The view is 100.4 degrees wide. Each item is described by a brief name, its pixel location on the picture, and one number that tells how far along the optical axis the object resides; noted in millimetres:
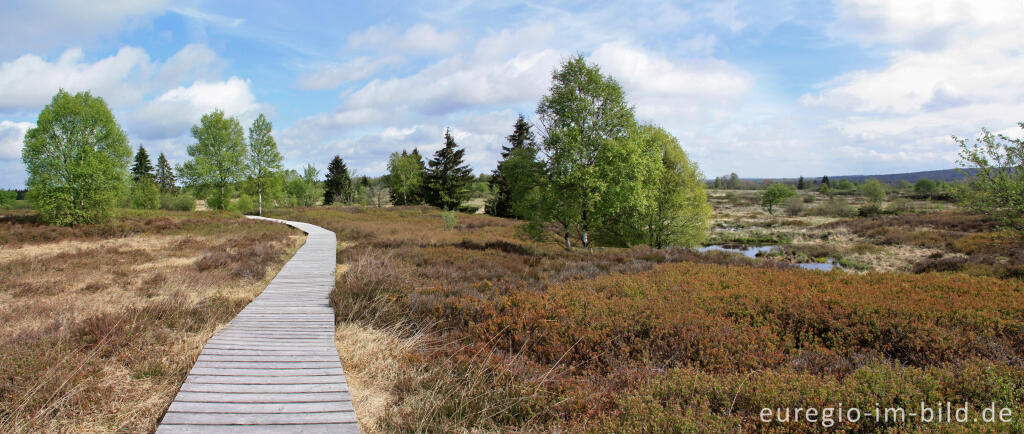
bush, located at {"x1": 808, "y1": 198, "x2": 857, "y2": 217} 52112
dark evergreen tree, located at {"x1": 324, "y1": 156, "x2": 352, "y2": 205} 64938
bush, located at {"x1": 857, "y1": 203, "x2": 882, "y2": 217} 48628
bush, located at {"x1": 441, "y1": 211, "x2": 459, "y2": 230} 29445
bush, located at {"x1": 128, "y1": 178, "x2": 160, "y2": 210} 44781
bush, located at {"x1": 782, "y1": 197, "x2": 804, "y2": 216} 61828
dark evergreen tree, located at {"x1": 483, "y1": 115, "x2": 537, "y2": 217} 42000
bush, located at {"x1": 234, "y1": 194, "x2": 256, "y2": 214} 42375
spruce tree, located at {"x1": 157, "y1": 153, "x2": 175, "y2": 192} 71188
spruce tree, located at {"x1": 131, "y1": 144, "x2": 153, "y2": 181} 59938
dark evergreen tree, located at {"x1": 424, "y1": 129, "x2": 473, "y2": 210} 48250
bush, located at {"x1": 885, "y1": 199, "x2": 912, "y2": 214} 49512
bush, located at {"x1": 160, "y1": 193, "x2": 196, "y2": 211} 49812
